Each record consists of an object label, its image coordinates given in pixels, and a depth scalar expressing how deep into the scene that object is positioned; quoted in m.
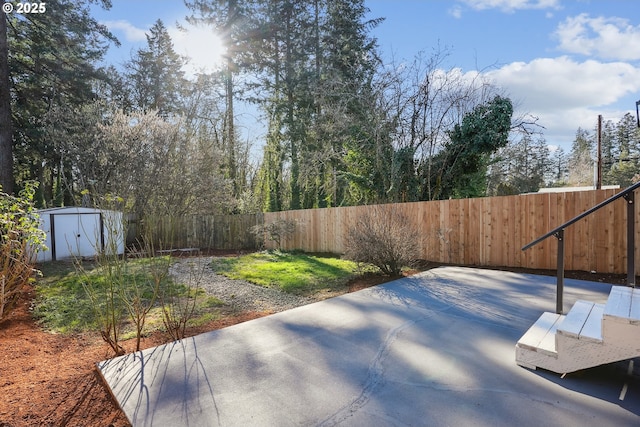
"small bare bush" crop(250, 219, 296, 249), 11.04
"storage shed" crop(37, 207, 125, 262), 9.53
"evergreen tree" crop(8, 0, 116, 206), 11.55
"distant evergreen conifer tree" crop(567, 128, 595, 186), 29.88
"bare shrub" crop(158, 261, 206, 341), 3.08
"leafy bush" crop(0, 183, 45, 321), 3.66
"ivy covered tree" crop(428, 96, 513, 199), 9.12
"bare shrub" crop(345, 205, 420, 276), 5.54
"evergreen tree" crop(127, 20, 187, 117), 16.59
